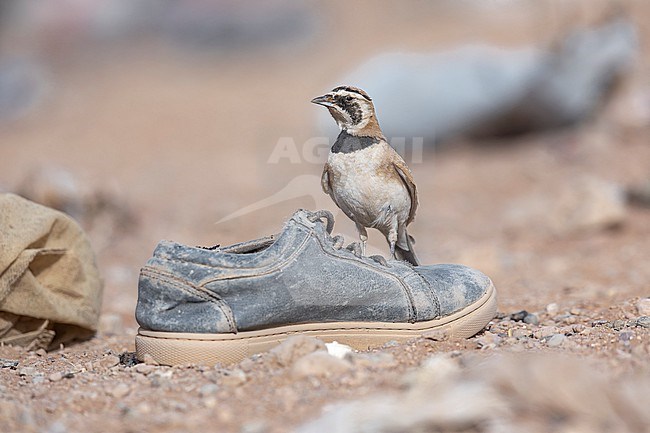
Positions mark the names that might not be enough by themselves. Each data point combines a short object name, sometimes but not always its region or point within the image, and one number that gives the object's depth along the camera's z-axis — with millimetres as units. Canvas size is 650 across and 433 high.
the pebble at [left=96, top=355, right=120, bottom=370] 7371
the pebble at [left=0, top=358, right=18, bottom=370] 7426
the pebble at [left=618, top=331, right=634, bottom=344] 6798
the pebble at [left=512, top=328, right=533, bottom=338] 7512
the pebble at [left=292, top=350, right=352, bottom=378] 6028
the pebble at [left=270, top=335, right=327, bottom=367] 6379
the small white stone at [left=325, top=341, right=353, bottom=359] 6565
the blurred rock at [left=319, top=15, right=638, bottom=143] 23328
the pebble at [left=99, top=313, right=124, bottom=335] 9742
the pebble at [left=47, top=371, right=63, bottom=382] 6738
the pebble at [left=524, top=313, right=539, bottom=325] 8297
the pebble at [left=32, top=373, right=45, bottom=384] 6723
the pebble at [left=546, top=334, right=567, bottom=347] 6909
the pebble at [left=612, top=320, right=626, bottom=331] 7523
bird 8234
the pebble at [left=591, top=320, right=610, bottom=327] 7857
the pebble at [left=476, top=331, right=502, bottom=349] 7047
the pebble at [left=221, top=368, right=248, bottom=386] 6102
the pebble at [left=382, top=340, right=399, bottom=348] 7111
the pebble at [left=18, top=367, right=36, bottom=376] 7082
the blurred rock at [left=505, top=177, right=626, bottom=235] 15219
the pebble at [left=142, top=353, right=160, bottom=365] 6898
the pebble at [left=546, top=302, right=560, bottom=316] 8964
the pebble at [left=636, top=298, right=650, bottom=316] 8164
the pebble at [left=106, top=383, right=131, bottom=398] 6078
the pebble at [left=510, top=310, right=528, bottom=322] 8500
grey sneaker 6742
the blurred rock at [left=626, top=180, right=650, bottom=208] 16234
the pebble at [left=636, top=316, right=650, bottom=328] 7510
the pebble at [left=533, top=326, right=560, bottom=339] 7445
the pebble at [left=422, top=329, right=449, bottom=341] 7242
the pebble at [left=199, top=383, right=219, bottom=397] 5937
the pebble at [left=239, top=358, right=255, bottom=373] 6393
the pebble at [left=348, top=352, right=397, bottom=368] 6215
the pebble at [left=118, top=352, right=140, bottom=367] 7272
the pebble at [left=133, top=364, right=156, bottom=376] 6679
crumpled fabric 8047
